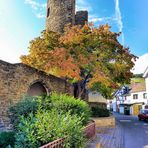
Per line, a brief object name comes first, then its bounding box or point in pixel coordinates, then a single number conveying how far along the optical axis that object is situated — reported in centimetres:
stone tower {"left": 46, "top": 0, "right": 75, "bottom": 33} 1810
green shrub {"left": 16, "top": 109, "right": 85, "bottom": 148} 426
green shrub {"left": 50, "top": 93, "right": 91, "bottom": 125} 736
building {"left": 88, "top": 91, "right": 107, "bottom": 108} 1976
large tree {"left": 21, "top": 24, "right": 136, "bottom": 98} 1105
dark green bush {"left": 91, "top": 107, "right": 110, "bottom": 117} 1522
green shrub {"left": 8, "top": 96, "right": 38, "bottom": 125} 649
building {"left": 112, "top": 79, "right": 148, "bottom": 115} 3220
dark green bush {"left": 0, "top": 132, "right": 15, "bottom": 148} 578
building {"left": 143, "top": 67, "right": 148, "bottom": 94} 2432
